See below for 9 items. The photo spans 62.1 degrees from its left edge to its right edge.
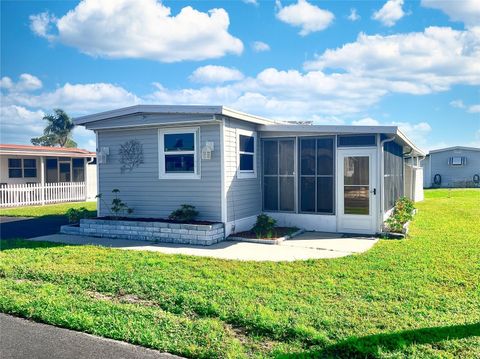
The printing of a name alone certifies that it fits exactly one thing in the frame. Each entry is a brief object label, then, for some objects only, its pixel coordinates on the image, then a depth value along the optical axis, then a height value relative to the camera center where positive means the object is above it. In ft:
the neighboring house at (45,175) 56.90 -0.29
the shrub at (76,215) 33.45 -3.55
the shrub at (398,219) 29.66 -3.68
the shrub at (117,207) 31.76 -2.81
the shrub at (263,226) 29.45 -4.06
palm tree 136.05 +14.80
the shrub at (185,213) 28.86 -3.03
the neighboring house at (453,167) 98.63 +0.68
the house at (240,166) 28.99 +0.41
